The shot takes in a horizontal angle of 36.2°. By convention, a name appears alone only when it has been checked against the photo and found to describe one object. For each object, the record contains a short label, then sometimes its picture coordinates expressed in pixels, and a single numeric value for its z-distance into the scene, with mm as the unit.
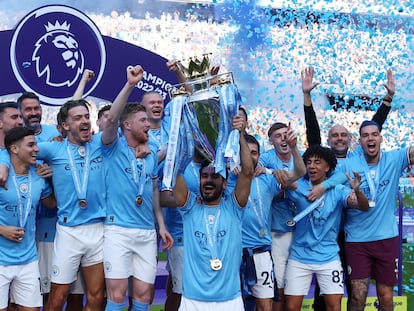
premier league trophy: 3775
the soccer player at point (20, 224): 4250
